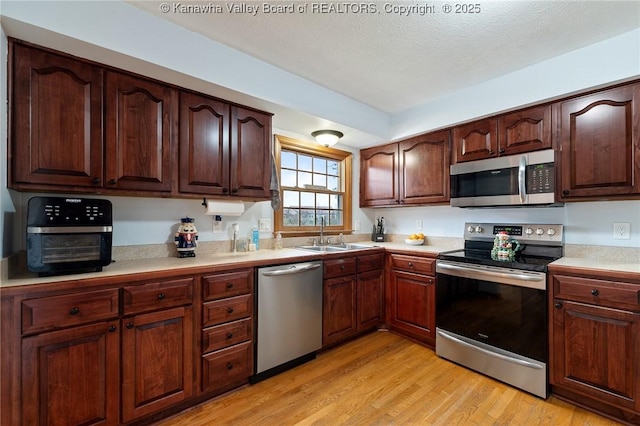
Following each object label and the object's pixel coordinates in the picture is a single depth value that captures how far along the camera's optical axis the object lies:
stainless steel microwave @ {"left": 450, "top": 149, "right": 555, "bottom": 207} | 2.25
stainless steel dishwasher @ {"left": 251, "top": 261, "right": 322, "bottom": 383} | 2.16
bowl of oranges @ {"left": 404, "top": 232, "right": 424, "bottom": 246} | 3.26
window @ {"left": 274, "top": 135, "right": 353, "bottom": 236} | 3.10
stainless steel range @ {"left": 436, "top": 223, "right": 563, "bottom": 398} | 2.02
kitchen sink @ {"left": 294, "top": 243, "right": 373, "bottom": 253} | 3.04
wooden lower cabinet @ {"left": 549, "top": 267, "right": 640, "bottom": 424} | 1.71
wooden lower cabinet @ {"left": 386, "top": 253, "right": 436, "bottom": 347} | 2.68
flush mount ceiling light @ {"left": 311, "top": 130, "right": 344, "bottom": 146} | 2.95
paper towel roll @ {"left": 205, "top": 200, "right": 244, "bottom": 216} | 2.33
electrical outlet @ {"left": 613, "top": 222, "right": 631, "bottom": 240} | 2.15
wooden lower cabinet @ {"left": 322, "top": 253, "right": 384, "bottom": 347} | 2.59
